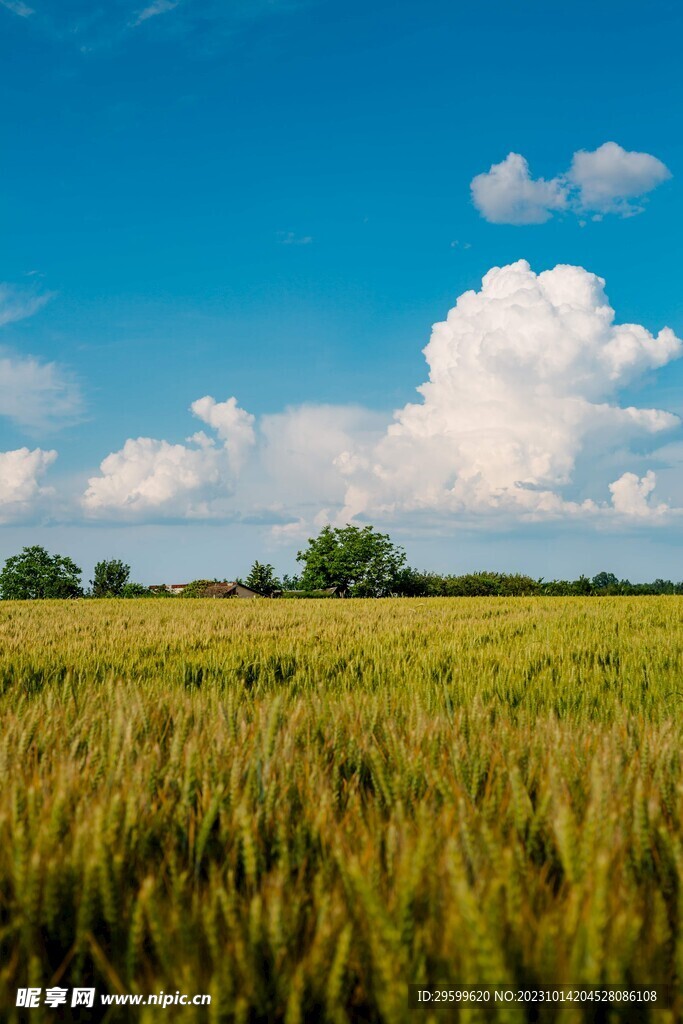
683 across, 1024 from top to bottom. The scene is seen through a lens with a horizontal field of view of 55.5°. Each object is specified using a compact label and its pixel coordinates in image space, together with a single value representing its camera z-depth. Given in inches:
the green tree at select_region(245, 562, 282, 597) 2357.3
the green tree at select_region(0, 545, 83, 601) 2128.4
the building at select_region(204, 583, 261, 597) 2185.0
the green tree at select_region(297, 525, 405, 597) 1804.9
